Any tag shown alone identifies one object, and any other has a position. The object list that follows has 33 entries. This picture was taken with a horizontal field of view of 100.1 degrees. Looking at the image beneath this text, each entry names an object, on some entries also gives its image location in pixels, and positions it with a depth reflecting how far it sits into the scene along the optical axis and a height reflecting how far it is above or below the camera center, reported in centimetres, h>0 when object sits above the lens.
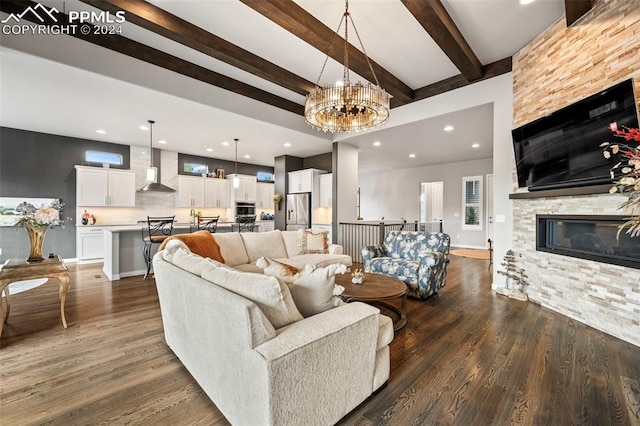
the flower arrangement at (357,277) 299 -74
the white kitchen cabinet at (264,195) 947 +61
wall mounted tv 252 +82
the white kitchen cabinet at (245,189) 877 +76
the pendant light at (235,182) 674 +77
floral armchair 362 -71
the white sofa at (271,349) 123 -72
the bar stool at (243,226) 621 -32
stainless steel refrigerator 749 +3
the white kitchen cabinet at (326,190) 718 +61
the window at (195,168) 809 +137
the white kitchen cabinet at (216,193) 822 +61
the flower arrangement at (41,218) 282 -6
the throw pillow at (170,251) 220 -33
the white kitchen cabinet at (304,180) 741 +91
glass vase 285 -30
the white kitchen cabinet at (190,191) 773 +62
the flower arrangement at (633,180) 136 +17
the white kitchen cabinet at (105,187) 622 +61
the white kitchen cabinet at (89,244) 616 -75
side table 254 -60
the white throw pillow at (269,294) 141 -44
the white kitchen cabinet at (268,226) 909 -48
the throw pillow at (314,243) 468 -54
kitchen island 477 -76
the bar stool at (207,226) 555 -29
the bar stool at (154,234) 475 -42
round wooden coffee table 263 -81
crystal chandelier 287 +121
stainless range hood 538 +77
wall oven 878 +11
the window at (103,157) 653 +137
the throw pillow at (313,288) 163 -47
